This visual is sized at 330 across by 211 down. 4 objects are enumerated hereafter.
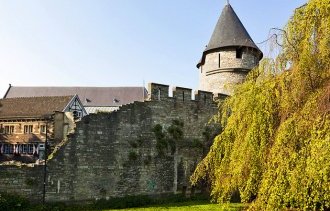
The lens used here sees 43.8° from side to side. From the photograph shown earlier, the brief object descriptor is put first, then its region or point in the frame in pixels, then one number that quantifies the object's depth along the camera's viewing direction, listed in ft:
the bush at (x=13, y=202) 42.40
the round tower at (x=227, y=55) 69.72
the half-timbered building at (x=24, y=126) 108.78
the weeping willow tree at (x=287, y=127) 22.74
